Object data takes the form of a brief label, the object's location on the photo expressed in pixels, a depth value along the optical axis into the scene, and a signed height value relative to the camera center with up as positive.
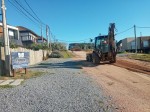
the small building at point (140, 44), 30.33 +2.44
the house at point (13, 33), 22.65 +4.74
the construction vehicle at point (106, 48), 11.06 +0.51
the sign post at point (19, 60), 6.89 -0.30
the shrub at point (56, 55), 20.13 -0.13
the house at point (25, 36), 30.69 +5.25
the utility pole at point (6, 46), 6.88 +0.58
